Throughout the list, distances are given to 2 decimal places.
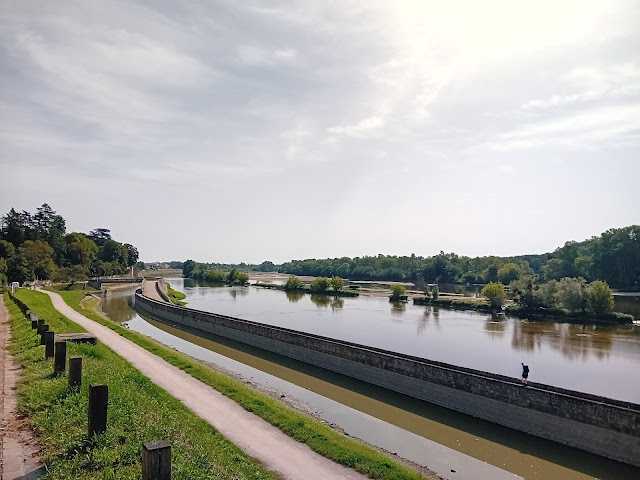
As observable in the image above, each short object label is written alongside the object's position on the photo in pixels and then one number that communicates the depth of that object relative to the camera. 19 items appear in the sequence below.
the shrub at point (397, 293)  79.56
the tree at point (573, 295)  56.04
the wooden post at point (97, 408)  8.80
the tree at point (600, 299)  54.34
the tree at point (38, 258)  70.94
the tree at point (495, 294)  64.75
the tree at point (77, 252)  107.31
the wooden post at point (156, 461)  6.62
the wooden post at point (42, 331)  18.13
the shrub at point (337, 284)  95.19
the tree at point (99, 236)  172.12
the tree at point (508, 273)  106.81
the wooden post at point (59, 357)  13.66
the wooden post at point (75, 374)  11.61
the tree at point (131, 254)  153.40
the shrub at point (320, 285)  96.88
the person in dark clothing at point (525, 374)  19.57
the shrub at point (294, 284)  105.75
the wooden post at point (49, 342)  15.90
